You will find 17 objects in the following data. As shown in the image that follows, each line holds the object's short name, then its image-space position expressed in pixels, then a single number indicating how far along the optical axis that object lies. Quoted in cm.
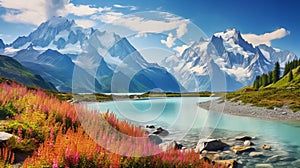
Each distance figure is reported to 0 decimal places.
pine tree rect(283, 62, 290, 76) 13062
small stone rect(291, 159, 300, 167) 1505
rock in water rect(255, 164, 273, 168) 1450
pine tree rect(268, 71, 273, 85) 12685
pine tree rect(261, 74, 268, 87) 12769
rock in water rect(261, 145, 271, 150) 1905
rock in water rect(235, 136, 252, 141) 2273
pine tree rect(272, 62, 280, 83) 12412
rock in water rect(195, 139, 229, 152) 1804
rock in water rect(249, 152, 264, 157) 1703
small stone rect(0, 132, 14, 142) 664
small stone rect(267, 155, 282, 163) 1588
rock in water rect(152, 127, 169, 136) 2386
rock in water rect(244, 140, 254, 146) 2010
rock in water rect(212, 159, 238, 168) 1348
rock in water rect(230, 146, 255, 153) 1798
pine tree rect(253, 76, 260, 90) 13390
